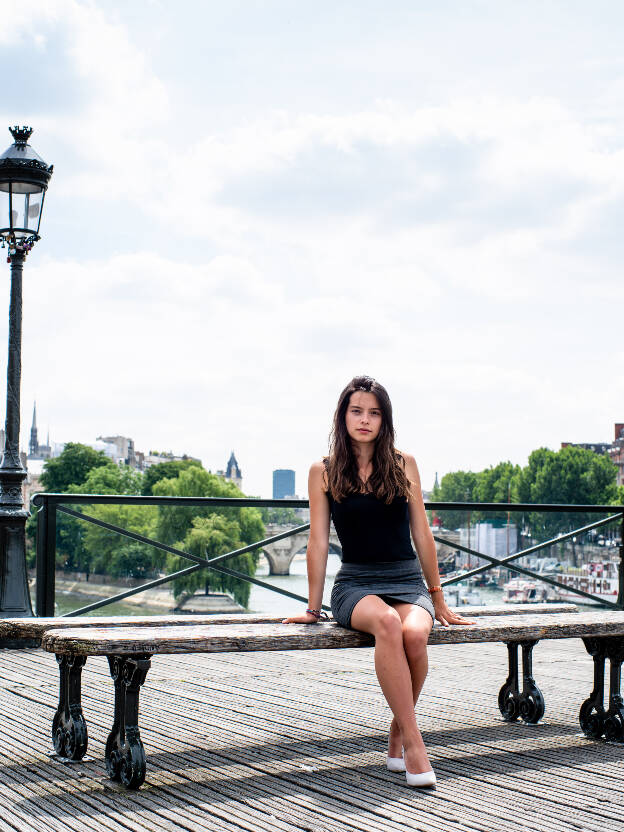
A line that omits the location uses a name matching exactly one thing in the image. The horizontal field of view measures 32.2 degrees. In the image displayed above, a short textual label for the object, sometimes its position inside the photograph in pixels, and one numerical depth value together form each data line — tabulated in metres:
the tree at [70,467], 96.44
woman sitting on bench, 4.69
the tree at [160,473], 100.89
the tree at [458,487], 130.88
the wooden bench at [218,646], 4.13
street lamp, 8.43
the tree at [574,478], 97.56
